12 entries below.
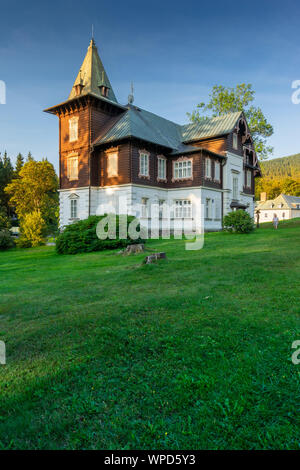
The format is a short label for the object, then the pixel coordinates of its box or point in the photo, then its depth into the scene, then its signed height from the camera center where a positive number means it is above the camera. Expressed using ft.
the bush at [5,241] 86.65 -2.25
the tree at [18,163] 184.08 +45.59
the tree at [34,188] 147.64 +21.92
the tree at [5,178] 177.68 +32.65
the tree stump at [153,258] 34.79 -2.91
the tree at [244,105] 126.82 +52.32
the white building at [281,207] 243.19 +19.81
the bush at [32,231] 85.35 +0.52
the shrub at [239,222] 70.23 +2.39
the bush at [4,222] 103.02 +3.65
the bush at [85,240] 58.18 -1.43
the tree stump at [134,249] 47.77 -2.58
